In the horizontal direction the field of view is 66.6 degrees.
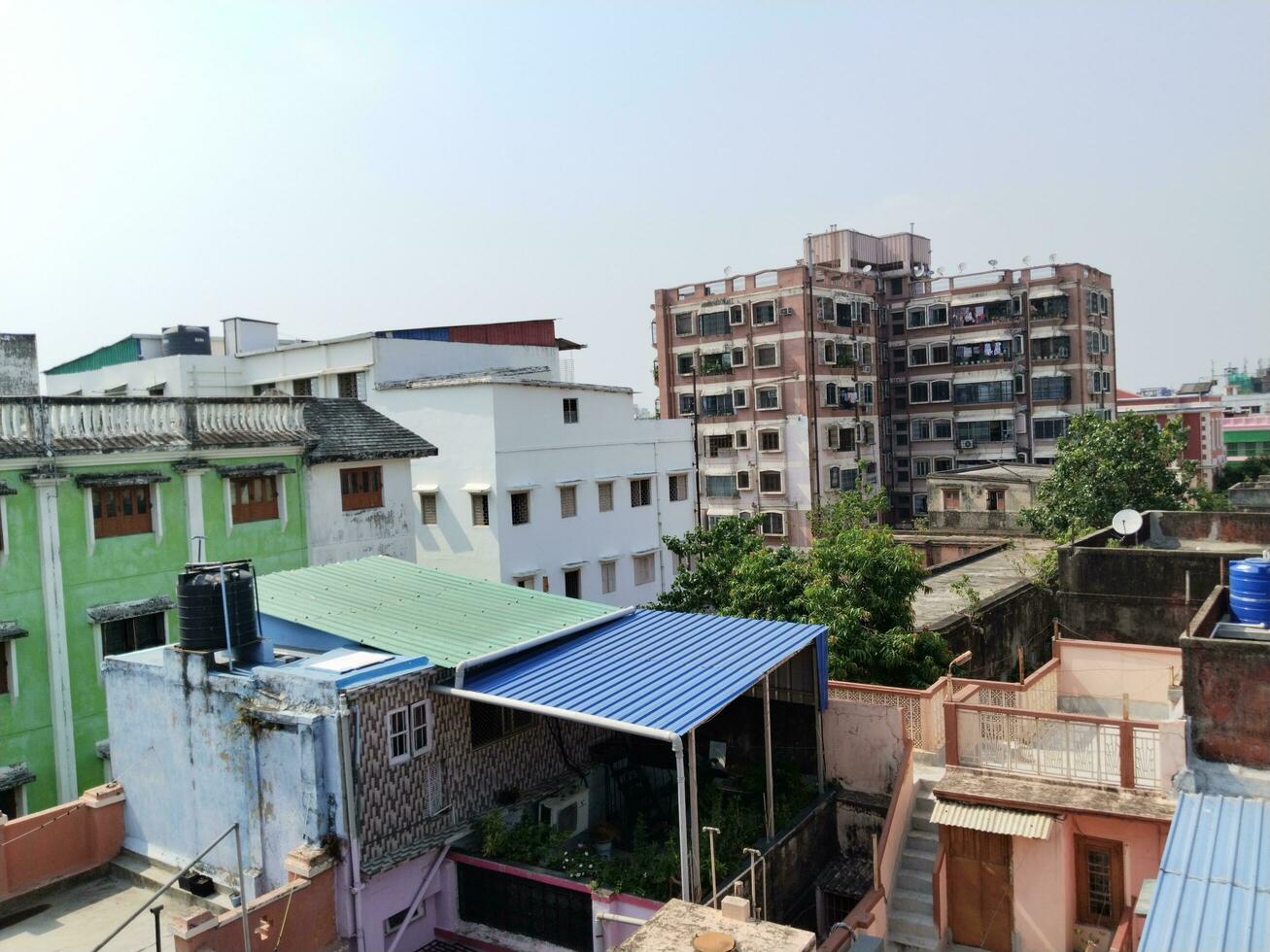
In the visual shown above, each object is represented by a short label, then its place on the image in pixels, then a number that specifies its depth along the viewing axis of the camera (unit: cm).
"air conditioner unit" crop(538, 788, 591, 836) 1246
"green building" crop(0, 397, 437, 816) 1550
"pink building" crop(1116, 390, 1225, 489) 6016
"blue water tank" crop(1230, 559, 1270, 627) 1271
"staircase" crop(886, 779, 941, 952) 1267
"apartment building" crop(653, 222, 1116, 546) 4781
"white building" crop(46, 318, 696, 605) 2680
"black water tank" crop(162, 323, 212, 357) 3566
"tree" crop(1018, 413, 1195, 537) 3278
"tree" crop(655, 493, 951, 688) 1622
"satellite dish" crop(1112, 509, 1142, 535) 2252
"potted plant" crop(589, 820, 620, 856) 1216
